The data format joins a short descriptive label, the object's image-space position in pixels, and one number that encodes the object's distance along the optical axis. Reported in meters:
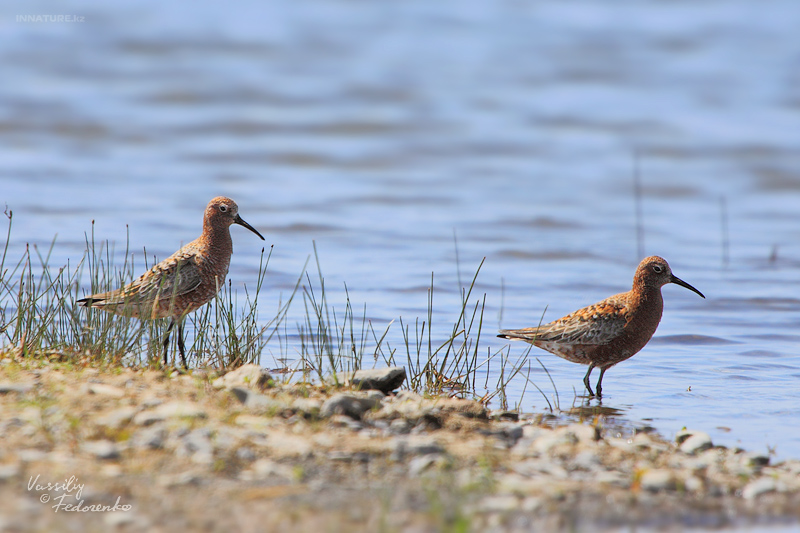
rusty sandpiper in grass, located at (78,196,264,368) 14.15
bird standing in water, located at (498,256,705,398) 15.73
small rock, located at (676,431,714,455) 11.47
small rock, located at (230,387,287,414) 10.73
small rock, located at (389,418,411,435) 10.82
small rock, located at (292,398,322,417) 10.79
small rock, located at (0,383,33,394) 10.77
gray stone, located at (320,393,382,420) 10.98
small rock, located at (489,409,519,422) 12.57
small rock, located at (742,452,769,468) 10.93
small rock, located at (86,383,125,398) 10.71
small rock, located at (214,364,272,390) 11.78
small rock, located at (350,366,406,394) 12.84
